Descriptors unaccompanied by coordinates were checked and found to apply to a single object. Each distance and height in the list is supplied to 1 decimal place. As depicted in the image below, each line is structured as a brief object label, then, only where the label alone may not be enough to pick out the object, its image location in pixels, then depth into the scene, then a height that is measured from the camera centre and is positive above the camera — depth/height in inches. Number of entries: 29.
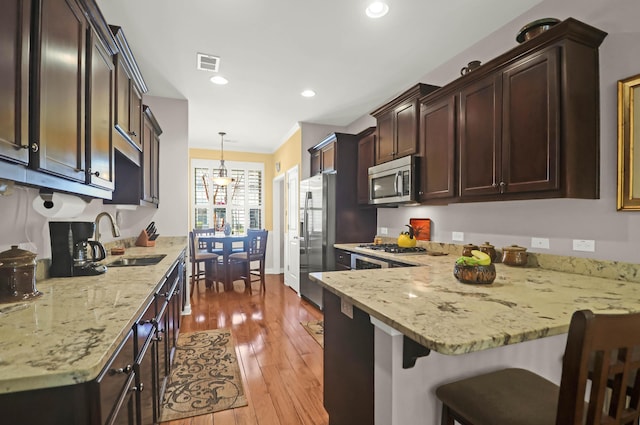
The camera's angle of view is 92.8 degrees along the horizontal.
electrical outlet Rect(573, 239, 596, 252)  74.3 -7.2
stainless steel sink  94.8 -14.9
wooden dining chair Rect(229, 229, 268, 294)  199.5 -25.9
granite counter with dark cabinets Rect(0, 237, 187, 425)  27.8 -14.2
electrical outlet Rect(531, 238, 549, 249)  84.1 -7.5
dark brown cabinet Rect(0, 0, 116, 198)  36.8 +17.9
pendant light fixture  223.6 +28.3
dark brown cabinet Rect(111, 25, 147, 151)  77.1 +35.1
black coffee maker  66.3 -7.7
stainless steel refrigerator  163.2 -2.6
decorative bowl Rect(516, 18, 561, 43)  73.6 +46.7
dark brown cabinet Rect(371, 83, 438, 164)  118.9 +38.4
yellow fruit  60.6 -8.7
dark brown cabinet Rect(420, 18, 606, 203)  70.1 +24.7
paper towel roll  62.4 +1.8
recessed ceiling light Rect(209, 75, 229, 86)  132.7 +60.2
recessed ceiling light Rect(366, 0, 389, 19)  85.8 +59.6
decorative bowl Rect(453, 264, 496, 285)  60.1 -11.5
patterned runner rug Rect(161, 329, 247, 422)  81.2 -50.8
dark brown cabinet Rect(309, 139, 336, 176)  170.4 +34.9
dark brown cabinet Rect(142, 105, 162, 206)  115.9 +23.9
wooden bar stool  29.7 -20.3
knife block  134.8 -11.2
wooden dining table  201.1 -29.0
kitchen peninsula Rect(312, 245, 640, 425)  37.1 -14.2
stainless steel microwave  118.1 +14.2
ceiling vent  115.1 +59.8
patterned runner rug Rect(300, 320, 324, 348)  125.7 -50.5
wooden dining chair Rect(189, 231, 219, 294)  186.2 -26.6
